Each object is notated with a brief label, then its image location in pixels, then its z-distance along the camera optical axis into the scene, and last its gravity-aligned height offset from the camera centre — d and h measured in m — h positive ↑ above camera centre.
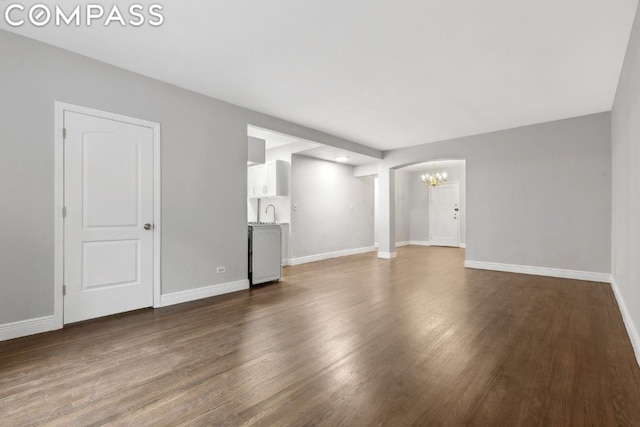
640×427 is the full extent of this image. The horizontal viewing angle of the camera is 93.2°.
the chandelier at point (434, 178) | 8.67 +1.08
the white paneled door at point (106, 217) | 2.95 -0.03
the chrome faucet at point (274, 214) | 6.71 +0.01
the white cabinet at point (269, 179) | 6.20 +0.74
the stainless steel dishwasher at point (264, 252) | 4.51 -0.59
